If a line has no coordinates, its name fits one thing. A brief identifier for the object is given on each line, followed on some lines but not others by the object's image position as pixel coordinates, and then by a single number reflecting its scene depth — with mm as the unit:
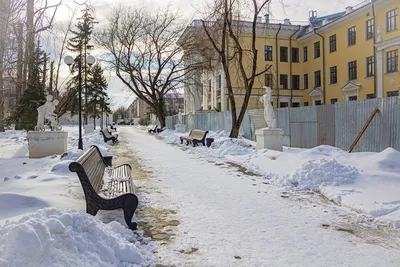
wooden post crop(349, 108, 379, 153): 11867
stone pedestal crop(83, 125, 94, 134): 32231
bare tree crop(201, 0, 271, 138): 16672
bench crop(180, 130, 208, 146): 18109
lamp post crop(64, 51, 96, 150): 14030
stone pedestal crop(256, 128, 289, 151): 13500
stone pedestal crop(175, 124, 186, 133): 34362
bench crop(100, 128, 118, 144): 20820
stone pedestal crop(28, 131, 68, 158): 13109
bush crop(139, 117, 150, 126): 81688
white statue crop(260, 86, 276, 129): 13672
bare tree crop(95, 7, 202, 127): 34719
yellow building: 29781
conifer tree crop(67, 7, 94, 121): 42066
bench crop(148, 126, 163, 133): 37781
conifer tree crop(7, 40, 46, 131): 28312
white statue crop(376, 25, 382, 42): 29969
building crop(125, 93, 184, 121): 70812
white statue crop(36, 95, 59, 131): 13977
